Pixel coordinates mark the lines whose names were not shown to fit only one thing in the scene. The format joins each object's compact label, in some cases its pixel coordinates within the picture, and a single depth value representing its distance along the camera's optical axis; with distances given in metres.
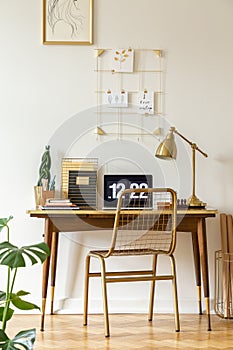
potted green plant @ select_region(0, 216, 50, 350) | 2.59
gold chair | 3.95
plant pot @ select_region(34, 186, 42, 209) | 4.50
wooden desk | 4.14
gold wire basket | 4.43
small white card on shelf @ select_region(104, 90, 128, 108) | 4.67
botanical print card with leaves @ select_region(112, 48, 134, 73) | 4.66
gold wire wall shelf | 4.67
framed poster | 4.65
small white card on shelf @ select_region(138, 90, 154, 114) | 4.68
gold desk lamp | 4.39
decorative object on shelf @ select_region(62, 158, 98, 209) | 4.54
